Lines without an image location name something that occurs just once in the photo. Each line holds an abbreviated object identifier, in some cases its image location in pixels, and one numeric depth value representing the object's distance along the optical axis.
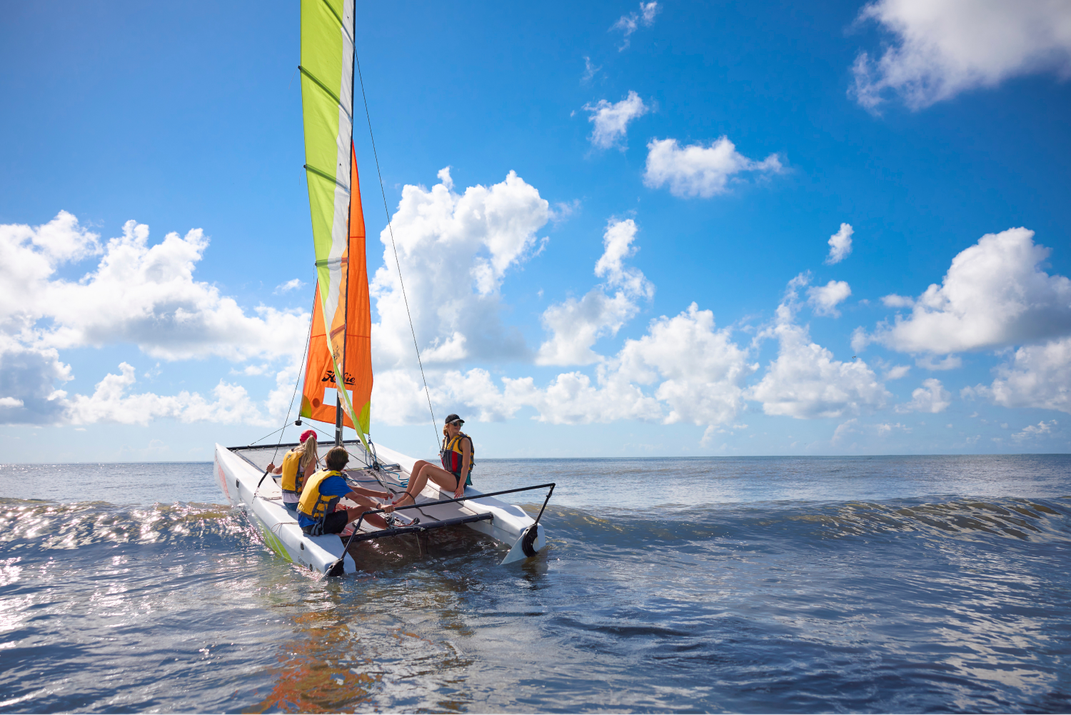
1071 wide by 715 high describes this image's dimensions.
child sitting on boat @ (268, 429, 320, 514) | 6.77
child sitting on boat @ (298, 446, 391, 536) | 5.73
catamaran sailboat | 6.08
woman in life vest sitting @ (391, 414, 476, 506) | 7.14
